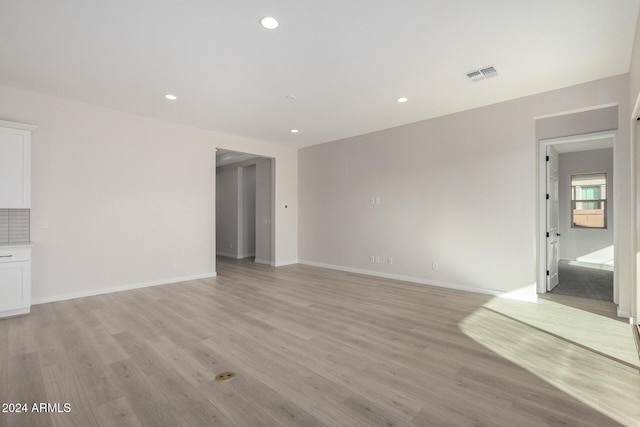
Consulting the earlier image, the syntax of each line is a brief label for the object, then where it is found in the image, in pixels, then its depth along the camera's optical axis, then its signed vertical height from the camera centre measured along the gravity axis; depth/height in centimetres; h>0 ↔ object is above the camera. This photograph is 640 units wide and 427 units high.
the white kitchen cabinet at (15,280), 359 -81
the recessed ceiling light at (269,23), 256 +169
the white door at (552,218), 481 -7
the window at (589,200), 760 +35
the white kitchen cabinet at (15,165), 370 +63
